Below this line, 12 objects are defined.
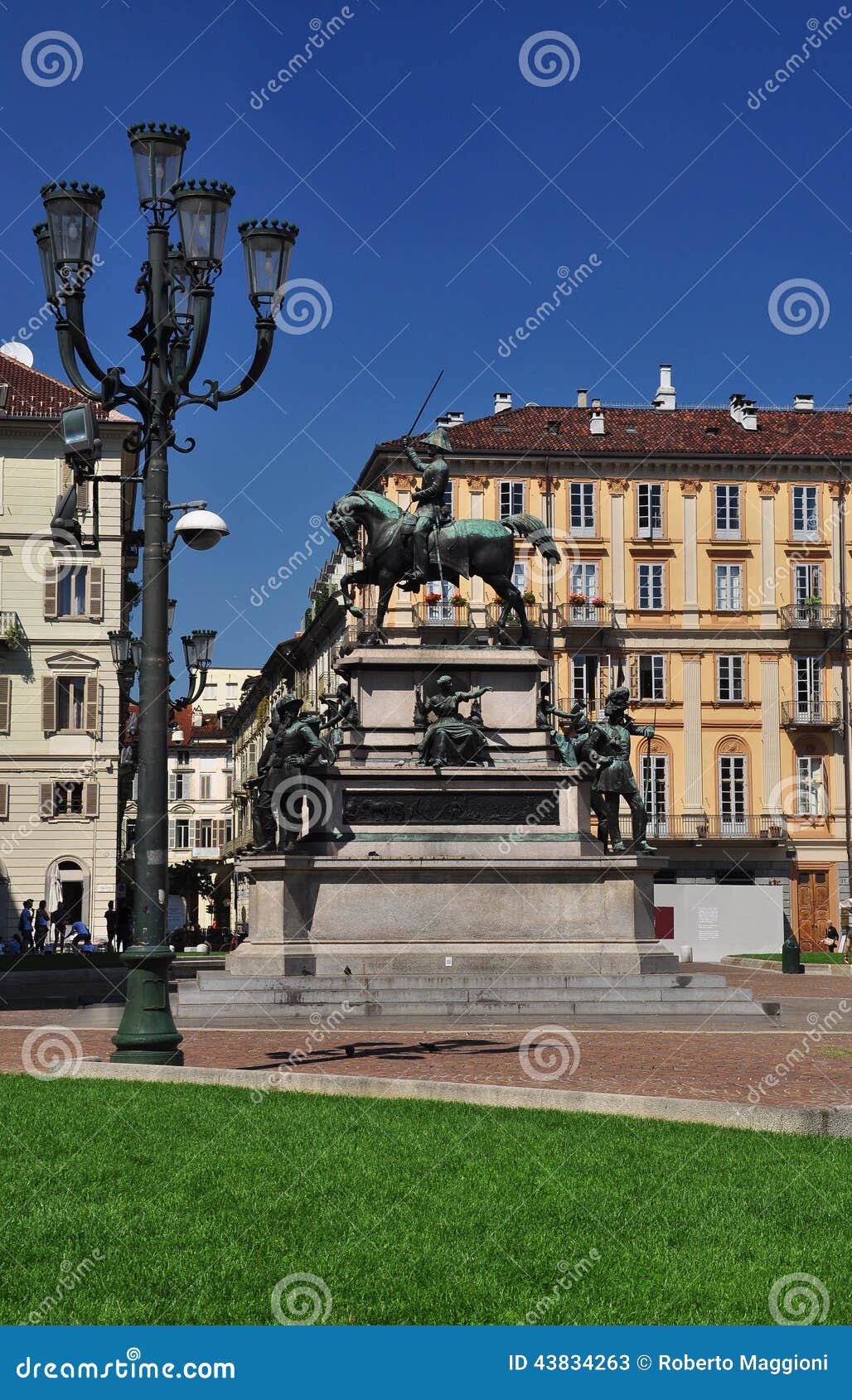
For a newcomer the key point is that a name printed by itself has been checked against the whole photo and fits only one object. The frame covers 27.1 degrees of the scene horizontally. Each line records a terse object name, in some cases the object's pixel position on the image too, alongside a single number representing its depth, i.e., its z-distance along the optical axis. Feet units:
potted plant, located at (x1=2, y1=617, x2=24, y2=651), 189.47
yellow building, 224.33
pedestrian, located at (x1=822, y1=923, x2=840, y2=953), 178.50
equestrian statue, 86.79
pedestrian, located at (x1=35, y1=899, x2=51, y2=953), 146.20
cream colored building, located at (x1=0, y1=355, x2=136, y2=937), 187.93
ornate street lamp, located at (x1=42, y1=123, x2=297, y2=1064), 47.11
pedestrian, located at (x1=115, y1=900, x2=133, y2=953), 159.63
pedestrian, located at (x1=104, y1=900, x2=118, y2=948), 165.37
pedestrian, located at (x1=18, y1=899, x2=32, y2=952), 144.77
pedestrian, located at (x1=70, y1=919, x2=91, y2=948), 148.05
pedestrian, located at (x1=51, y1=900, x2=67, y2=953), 161.99
